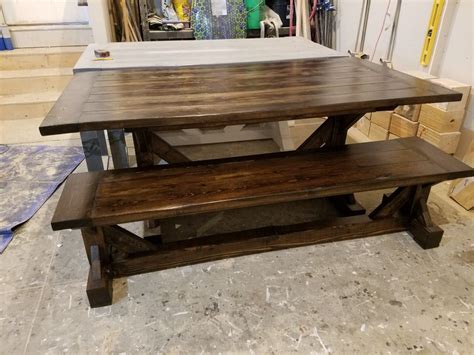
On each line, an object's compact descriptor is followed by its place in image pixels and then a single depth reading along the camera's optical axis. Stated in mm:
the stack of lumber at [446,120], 2250
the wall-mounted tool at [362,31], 3162
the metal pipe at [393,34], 2789
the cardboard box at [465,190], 2035
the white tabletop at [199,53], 2029
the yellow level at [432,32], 2340
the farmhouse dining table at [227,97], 1318
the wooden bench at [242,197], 1402
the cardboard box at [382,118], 2748
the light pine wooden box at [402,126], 2531
